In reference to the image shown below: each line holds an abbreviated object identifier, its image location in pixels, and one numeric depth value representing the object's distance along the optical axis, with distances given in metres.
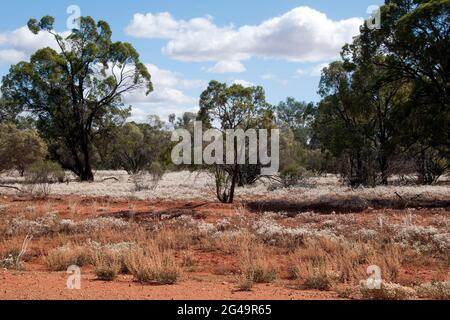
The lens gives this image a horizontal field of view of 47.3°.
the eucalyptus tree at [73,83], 37.47
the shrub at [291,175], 32.31
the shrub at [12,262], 10.73
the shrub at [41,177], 28.55
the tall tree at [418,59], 22.03
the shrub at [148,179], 30.86
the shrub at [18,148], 35.06
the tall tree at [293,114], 89.56
